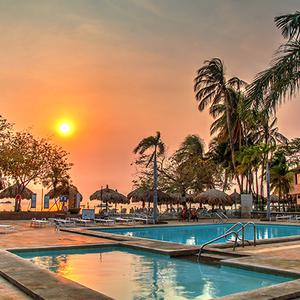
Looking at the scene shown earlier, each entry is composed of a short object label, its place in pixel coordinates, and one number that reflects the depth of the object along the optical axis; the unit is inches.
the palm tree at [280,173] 1685.5
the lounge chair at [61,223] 758.7
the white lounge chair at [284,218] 1046.4
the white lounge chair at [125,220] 893.2
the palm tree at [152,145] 951.0
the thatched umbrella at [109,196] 1337.4
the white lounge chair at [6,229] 654.8
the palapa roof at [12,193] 1314.0
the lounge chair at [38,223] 784.9
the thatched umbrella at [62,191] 1360.7
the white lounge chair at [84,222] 816.9
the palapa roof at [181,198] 1241.4
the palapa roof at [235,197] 1399.1
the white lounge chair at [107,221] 879.7
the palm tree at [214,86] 1336.1
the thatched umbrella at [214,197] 1111.0
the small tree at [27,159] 1090.1
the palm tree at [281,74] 292.5
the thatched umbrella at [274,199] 1797.5
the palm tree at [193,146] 1575.3
